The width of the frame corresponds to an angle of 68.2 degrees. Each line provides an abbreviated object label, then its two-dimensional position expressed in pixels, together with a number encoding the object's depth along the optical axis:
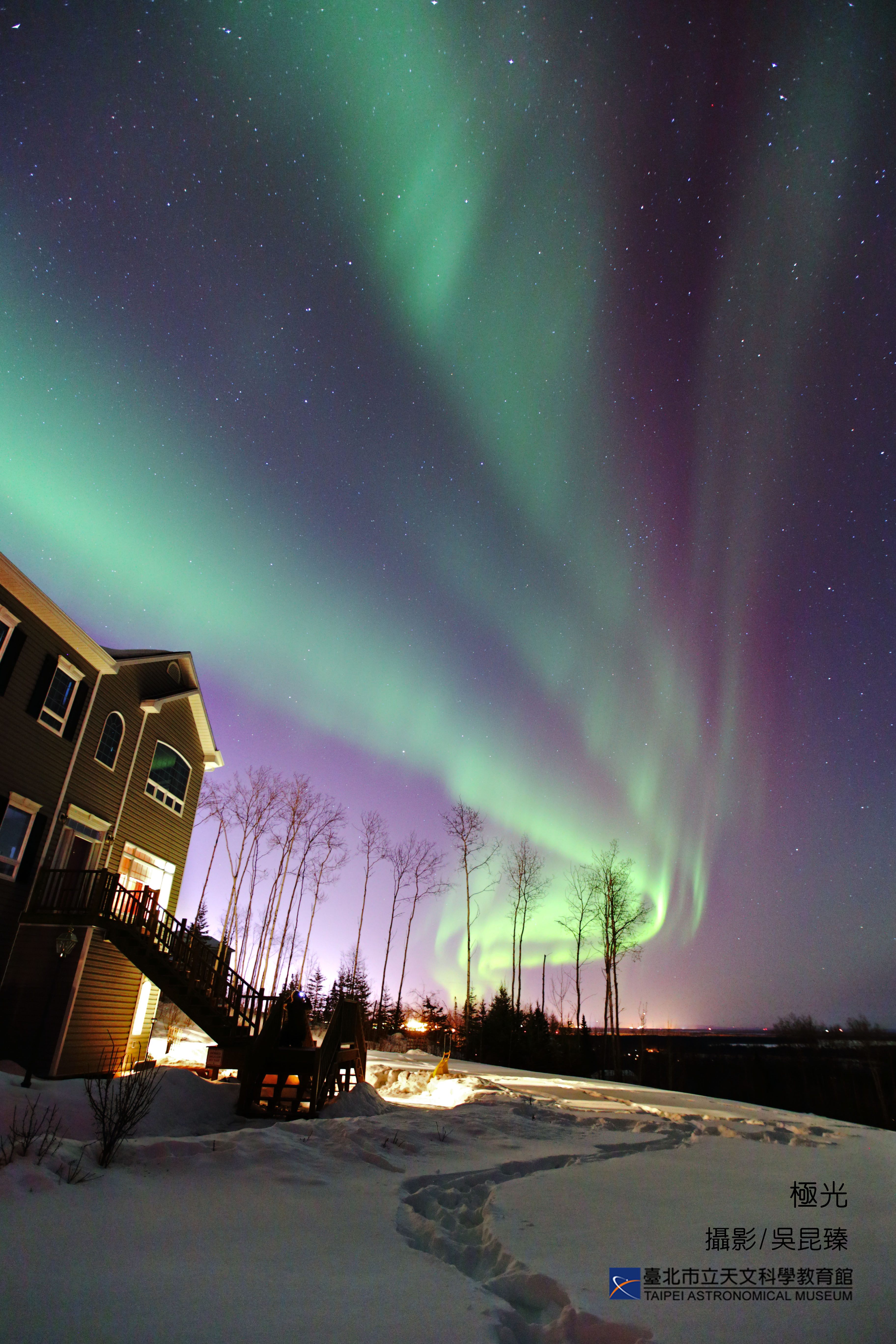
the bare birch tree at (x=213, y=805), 36.72
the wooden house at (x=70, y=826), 13.27
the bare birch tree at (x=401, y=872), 40.28
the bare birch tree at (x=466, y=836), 33.59
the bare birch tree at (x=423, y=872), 39.97
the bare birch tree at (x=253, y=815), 35.56
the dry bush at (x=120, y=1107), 5.84
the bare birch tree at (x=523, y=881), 35.62
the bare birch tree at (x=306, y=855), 35.69
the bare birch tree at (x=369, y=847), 40.72
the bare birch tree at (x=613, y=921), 33.25
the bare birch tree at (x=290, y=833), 35.84
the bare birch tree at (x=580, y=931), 35.00
